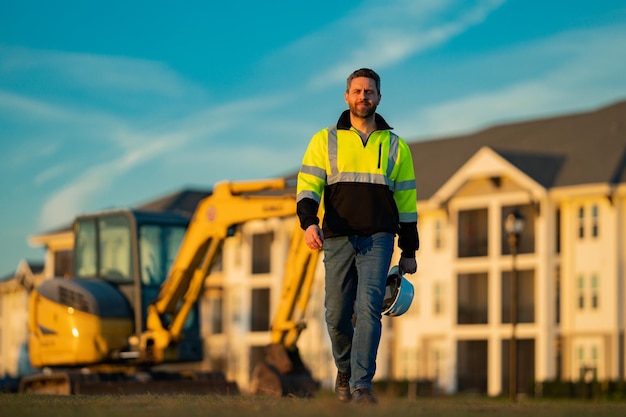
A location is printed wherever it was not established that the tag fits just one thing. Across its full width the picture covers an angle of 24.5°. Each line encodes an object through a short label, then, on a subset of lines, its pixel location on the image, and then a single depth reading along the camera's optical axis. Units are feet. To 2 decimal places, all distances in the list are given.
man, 35.55
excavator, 85.97
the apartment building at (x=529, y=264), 181.57
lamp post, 134.31
